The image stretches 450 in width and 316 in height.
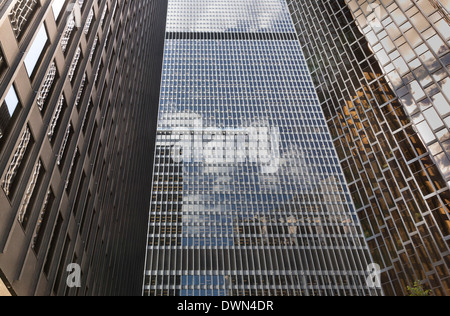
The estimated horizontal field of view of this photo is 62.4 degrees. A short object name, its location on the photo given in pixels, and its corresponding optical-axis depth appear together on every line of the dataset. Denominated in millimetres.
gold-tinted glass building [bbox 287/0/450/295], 33125
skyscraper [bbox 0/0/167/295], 15695
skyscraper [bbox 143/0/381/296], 97750
